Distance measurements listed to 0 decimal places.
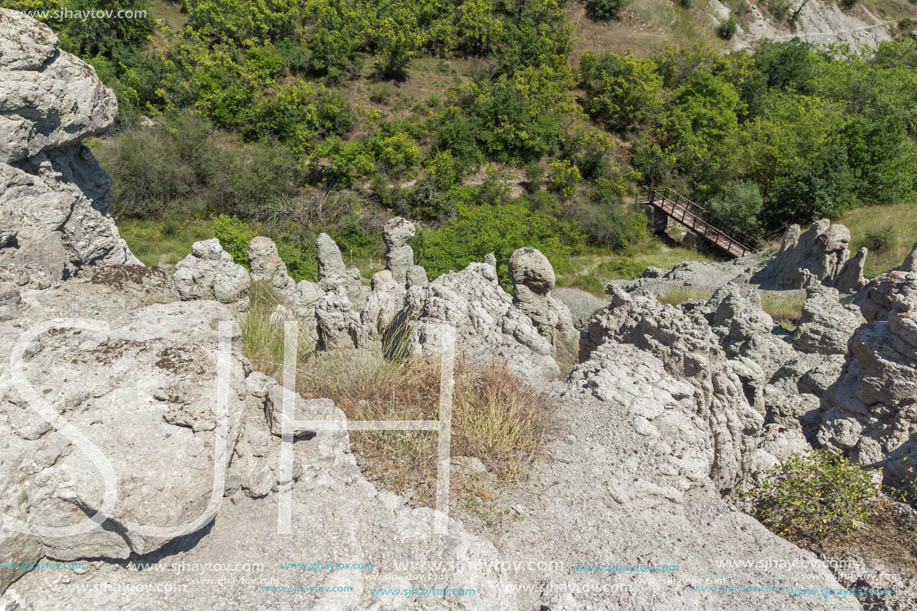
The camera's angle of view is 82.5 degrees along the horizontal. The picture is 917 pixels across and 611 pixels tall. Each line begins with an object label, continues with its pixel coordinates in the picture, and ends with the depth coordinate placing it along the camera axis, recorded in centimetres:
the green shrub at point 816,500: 344
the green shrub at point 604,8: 3294
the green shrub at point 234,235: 1551
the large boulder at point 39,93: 440
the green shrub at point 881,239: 1692
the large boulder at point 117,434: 227
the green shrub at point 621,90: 2673
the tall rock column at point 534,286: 666
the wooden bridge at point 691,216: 2056
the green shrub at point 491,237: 1734
